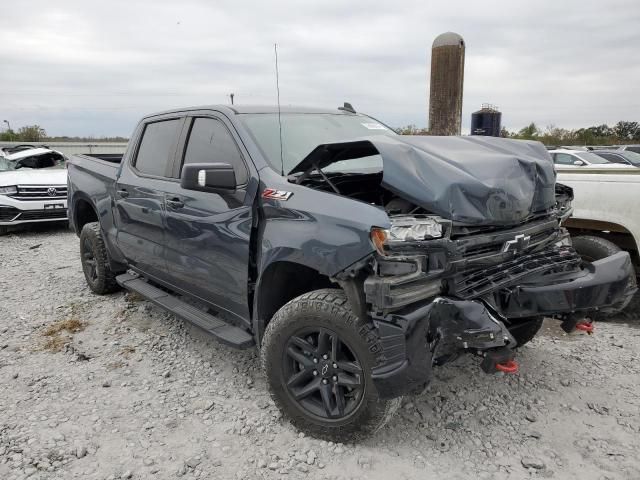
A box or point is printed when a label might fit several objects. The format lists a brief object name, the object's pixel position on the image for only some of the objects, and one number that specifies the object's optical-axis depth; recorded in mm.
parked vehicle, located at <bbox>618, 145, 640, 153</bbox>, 22161
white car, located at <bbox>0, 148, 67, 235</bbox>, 8984
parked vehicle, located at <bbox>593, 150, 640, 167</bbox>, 15367
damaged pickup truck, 2375
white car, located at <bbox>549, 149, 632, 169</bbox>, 14406
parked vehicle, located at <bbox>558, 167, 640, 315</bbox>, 4293
